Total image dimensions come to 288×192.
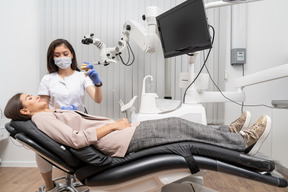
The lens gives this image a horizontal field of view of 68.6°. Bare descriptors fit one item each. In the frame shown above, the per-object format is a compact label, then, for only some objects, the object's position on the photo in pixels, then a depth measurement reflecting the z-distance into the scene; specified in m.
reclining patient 0.94
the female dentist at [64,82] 1.65
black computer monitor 1.40
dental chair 0.87
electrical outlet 2.28
